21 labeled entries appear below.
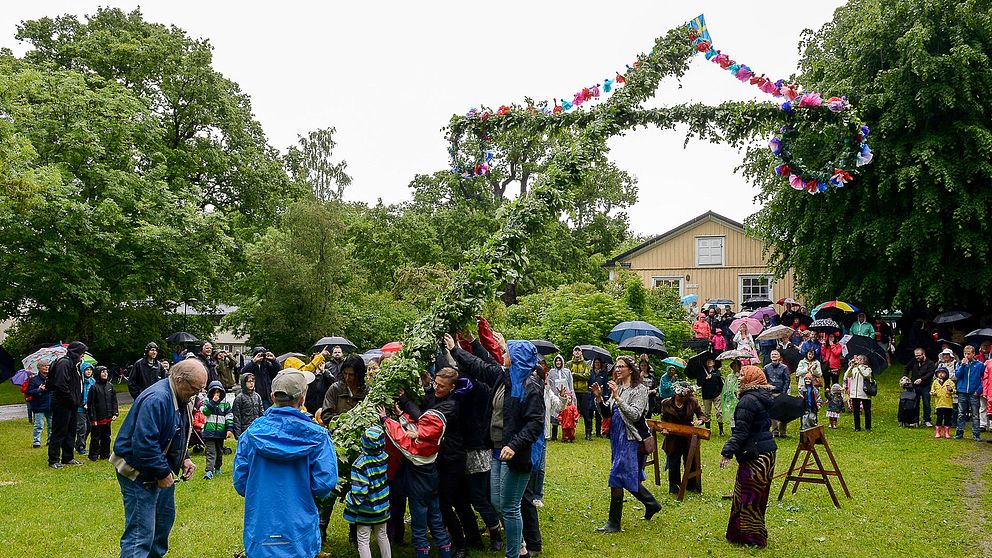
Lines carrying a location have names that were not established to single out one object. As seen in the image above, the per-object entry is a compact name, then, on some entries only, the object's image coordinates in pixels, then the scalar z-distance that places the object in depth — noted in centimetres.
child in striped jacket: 628
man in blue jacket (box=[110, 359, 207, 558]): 550
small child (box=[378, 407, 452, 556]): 651
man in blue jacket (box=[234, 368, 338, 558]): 507
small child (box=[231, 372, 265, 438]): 1182
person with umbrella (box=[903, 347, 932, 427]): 1555
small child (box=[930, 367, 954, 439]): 1497
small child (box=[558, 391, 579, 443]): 1546
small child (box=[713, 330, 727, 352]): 2228
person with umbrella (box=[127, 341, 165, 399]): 1411
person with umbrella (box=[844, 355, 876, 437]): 1578
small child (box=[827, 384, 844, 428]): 1606
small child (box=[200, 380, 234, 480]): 1153
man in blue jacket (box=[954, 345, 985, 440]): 1422
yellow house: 3909
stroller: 1606
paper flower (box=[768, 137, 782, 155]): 949
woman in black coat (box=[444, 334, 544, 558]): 669
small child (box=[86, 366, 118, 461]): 1295
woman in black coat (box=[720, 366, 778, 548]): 760
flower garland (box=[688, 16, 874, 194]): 891
